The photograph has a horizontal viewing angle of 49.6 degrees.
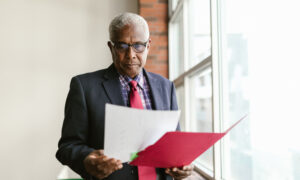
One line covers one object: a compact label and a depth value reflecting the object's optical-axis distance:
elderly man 1.28
